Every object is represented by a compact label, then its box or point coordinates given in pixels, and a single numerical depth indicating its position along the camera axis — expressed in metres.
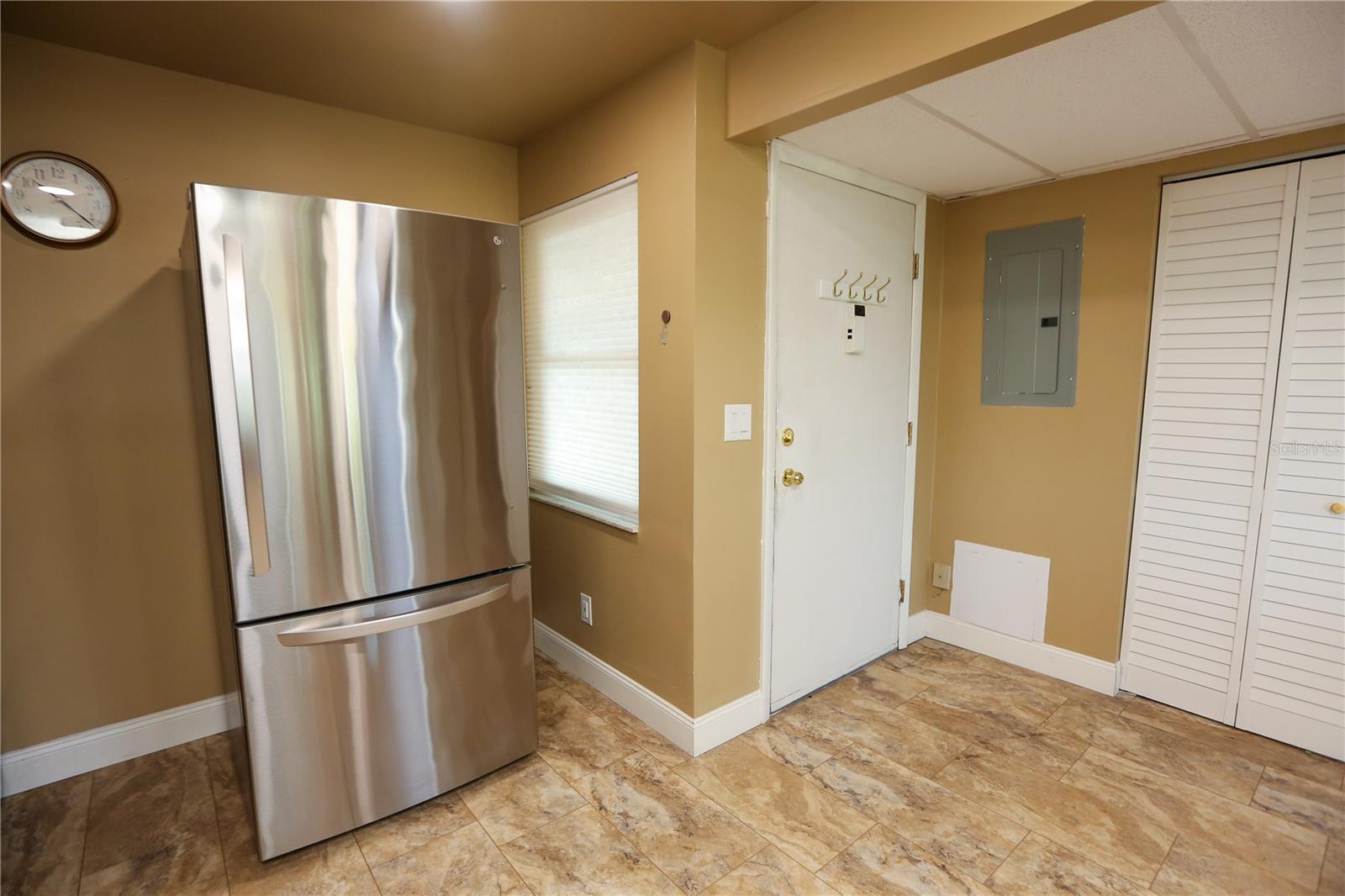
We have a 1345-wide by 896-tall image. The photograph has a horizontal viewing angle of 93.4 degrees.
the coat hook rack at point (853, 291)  2.45
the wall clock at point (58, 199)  1.97
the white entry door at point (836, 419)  2.37
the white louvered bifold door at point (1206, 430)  2.22
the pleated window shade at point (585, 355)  2.43
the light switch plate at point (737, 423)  2.21
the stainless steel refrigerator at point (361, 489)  1.61
